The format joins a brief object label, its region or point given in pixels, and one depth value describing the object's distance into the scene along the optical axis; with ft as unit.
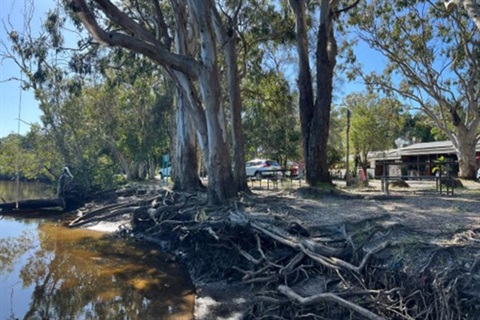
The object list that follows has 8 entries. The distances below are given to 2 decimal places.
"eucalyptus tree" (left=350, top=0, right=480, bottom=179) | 63.26
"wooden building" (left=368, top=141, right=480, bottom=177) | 90.89
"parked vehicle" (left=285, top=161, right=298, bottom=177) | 113.60
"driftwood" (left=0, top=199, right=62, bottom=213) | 53.88
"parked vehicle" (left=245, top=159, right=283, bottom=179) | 81.30
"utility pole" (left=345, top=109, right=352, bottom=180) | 56.70
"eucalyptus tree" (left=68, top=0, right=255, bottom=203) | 31.73
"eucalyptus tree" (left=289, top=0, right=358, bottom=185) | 40.19
